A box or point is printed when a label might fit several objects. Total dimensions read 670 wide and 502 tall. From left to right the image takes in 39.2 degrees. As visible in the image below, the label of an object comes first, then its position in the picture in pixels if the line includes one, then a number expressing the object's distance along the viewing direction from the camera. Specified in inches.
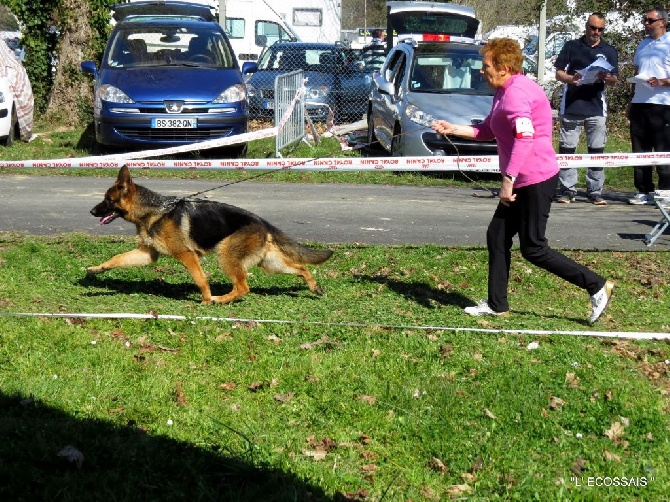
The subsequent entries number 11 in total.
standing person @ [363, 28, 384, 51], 1184.4
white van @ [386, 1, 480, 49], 999.0
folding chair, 377.7
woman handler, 253.8
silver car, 544.1
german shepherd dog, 287.7
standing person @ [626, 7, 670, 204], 448.8
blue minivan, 570.3
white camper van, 1165.1
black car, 753.6
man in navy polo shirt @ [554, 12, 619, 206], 463.5
